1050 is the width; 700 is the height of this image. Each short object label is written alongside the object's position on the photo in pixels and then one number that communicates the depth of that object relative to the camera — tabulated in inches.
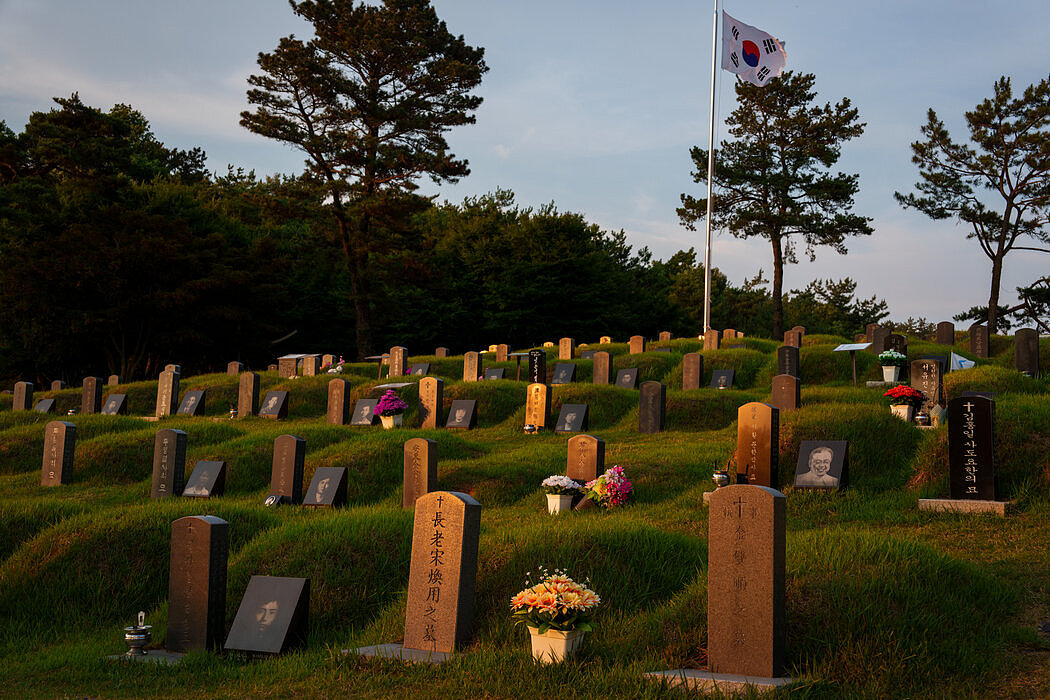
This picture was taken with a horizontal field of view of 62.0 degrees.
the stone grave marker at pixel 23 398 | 1008.9
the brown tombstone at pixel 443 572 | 280.2
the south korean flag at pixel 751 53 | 1075.3
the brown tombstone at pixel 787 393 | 603.8
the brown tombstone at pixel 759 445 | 468.8
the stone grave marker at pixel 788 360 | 803.4
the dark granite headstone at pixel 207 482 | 548.7
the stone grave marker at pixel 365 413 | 761.0
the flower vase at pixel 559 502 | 464.1
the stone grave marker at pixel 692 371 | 837.8
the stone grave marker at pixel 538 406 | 715.4
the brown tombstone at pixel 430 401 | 745.6
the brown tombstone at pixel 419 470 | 481.1
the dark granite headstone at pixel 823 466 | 454.0
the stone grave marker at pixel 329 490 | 501.0
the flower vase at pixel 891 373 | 743.1
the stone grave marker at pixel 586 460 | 504.7
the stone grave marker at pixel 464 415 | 733.9
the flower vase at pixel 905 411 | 555.5
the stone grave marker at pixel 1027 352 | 772.0
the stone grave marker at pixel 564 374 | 943.7
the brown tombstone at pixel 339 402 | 768.9
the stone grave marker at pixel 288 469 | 522.3
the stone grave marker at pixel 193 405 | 887.7
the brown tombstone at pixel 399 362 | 1013.8
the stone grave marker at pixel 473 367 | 953.5
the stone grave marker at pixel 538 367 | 868.6
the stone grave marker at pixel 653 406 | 666.8
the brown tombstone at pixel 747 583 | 237.0
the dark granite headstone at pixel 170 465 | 554.3
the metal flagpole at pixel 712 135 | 1111.6
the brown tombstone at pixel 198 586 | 302.8
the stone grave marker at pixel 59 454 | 606.9
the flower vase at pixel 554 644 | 253.1
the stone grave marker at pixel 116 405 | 930.0
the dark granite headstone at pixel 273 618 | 293.1
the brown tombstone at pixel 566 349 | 1102.8
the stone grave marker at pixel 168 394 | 898.7
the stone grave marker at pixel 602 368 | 895.7
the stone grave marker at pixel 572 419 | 703.7
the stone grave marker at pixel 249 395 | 866.1
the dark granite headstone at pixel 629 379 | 874.1
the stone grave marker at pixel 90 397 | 966.4
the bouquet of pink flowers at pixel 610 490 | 462.3
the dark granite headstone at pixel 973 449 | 405.7
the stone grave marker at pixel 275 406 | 839.7
